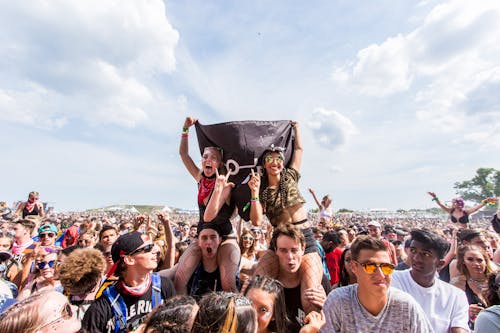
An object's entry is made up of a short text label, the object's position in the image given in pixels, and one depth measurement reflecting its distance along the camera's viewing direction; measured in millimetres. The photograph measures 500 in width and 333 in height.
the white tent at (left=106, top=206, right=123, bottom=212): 52531
